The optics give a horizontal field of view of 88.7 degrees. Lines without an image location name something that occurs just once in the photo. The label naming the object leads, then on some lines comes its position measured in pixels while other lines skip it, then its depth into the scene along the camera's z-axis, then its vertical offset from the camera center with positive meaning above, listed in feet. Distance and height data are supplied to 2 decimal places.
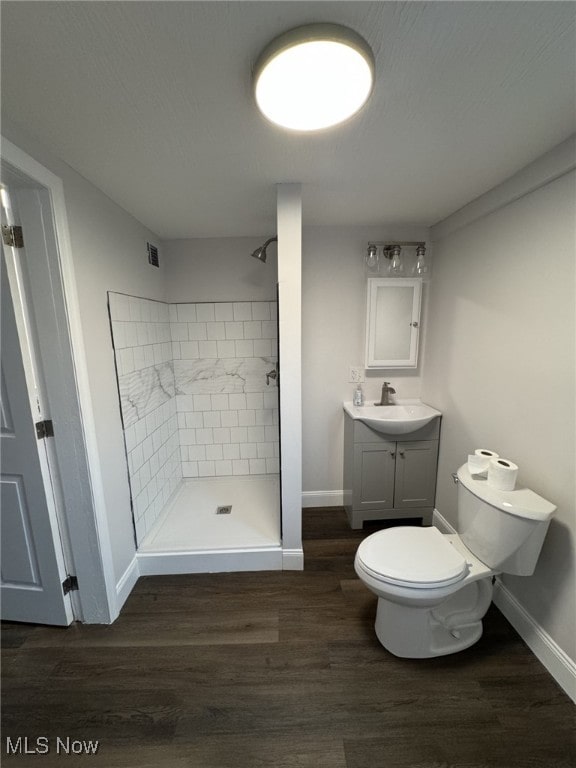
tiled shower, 7.16 -1.68
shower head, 6.42 +1.69
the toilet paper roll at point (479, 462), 4.69 -2.12
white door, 4.16 -2.73
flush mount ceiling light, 2.34 +2.20
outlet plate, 7.77 -1.17
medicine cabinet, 7.36 +0.20
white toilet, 4.00 -3.31
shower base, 6.00 -4.40
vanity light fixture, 7.02 +1.73
